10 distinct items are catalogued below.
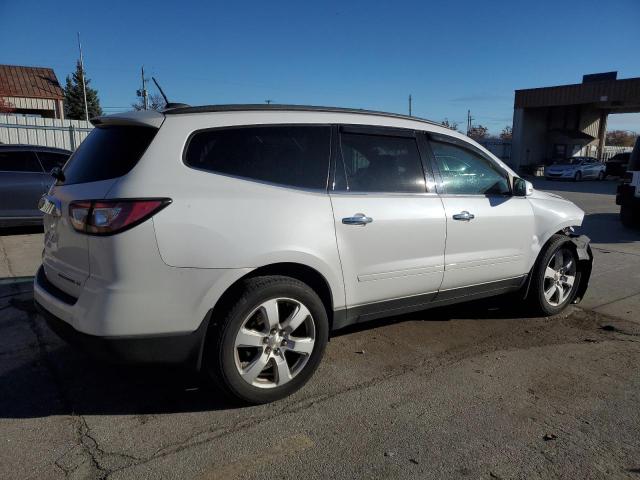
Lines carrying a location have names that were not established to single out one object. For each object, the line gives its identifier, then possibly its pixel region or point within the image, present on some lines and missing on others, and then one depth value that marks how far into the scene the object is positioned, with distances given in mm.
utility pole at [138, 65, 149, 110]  42747
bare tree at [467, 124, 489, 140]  90500
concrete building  33656
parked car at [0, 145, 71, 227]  8406
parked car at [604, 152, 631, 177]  33438
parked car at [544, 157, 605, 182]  30453
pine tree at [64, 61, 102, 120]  60250
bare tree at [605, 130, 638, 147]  89125
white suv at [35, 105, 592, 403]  2684
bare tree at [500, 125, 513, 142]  96875
